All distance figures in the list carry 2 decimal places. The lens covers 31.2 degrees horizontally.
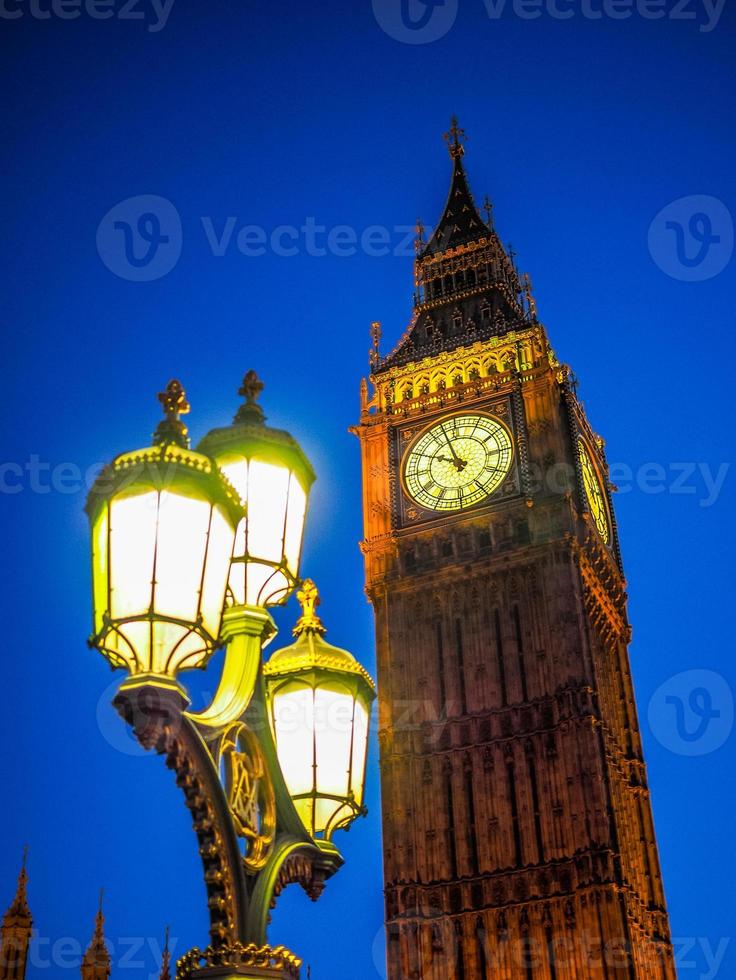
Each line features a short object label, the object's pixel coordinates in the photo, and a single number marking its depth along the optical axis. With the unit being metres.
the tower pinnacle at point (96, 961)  32.38
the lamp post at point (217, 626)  6.42
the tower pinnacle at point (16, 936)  30.39
